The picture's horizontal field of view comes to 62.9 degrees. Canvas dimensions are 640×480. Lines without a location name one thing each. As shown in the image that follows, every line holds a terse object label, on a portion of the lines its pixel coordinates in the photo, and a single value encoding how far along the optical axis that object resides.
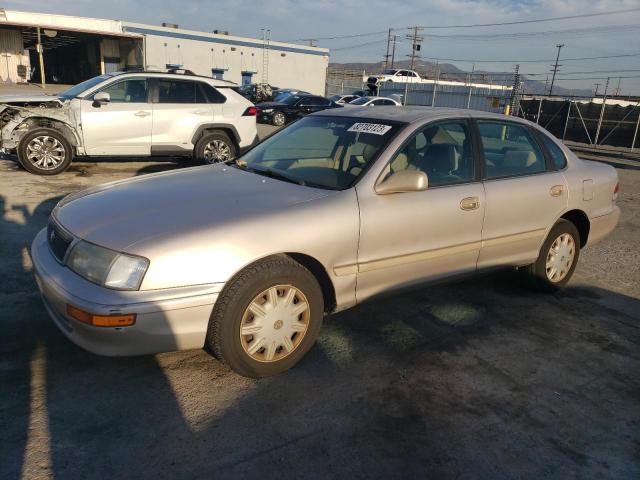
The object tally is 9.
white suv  8.15
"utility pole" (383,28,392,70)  86.96
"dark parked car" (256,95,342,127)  20.95
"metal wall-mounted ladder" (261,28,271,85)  45.34
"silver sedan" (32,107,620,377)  2.69
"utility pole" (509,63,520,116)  20.85
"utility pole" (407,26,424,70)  73.43
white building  36.56
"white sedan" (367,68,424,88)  41.75
